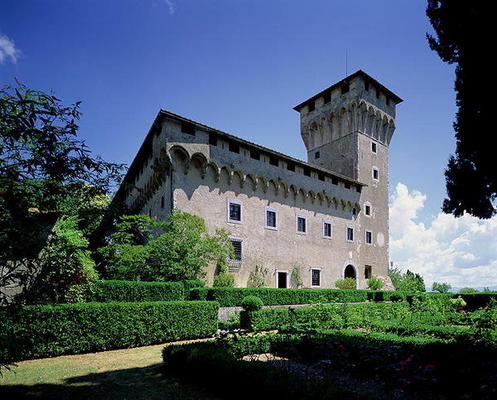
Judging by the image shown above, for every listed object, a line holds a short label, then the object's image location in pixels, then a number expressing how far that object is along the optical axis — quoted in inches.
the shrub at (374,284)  1056.8
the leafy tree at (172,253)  634.2
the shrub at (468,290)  1087.3
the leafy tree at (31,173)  139.6
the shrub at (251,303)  483.5
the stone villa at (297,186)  730.8
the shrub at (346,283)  962.7
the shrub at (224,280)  702.5
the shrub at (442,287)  1363.2
